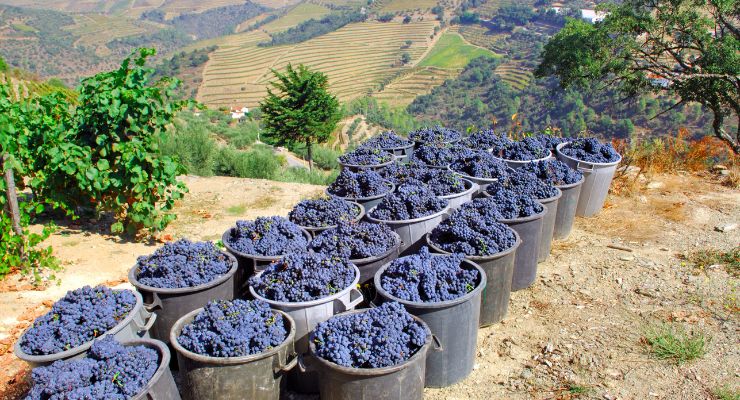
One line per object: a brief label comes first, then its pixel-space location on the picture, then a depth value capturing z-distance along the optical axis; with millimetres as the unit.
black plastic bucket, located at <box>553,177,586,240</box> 6512
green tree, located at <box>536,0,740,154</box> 10617
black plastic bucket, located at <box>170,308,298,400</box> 3115
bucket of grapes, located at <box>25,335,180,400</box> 2721
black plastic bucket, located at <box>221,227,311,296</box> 4324
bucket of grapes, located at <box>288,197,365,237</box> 5008
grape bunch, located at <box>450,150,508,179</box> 6570
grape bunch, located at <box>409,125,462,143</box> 8758
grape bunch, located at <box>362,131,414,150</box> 8508
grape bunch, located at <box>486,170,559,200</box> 5863
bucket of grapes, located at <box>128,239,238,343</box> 3814
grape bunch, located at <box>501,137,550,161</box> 7371
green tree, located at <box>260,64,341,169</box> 22516
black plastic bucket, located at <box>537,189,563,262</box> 5824
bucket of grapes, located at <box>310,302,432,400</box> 3033
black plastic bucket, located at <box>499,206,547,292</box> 5199
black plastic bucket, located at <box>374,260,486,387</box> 3625
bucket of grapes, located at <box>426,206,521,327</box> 4441
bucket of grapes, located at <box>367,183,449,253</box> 5105
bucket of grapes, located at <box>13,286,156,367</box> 3090
